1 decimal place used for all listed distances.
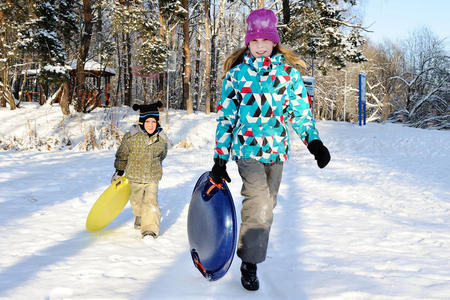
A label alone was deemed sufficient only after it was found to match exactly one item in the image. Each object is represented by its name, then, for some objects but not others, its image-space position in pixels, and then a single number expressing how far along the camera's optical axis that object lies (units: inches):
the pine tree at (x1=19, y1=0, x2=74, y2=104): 520.7
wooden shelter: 630.5
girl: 88.6
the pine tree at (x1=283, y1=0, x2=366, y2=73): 522.0
